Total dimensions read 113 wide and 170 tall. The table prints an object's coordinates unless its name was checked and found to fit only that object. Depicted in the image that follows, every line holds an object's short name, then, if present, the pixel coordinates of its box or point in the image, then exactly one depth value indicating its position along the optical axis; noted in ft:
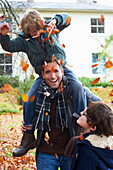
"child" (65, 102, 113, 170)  6.25
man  7.98
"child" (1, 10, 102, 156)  8.30
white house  51.31
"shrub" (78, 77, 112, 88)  42.20
